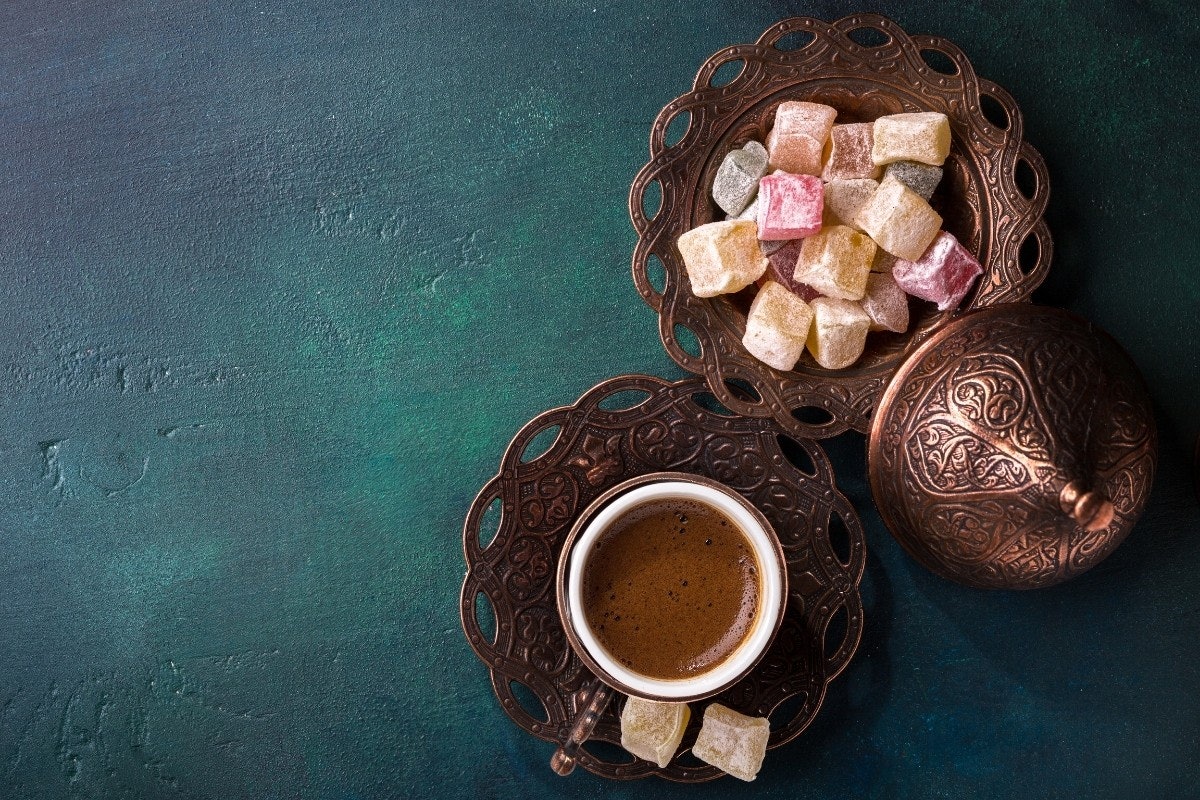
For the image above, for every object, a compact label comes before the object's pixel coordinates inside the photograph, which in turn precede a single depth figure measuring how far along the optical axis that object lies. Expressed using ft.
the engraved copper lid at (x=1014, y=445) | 1.79
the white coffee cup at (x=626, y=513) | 1.87
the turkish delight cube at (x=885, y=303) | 1.91
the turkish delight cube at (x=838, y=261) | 1.88
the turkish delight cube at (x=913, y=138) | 1.87
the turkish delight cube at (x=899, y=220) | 1.87
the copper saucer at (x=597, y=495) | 1.92
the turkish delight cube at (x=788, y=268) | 1.90
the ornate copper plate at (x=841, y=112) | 1.90
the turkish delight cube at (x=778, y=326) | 1.88
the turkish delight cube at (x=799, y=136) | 1.88
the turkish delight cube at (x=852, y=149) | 1.90
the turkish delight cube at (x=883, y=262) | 1.91
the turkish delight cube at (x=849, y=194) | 1.89
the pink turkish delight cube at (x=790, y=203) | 1.86
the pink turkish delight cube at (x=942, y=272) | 1.89
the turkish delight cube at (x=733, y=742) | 1.92
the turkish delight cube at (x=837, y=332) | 1.88
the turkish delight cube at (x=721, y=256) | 1.87
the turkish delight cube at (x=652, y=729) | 1.92
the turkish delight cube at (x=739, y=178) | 1.89
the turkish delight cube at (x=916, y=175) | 1.89
